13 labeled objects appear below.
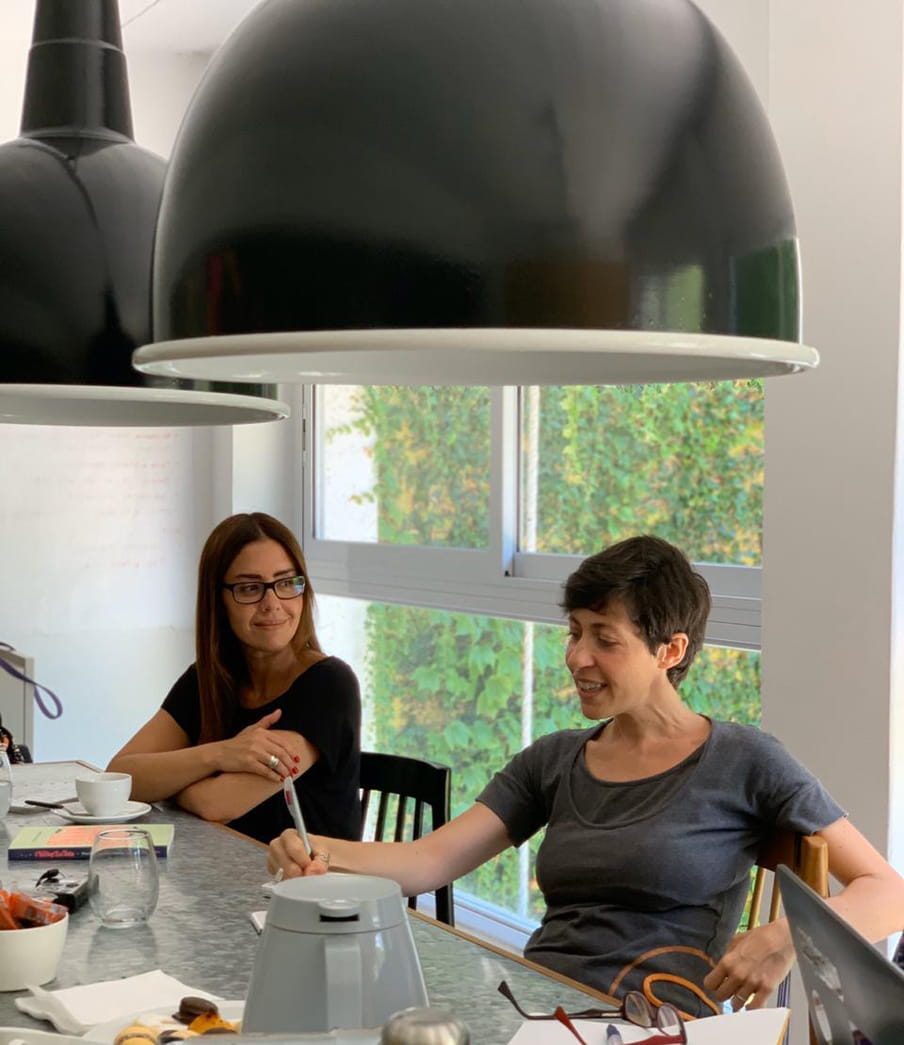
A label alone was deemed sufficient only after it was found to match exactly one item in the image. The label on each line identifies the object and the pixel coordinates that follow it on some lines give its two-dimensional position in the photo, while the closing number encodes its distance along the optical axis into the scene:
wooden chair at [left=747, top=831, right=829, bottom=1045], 1.72
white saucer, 2.34
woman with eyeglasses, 2.48
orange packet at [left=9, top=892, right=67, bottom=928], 1.53
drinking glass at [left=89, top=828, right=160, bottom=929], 1.70
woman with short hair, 1.84
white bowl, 1.49
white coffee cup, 2.36
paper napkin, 1.39
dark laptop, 0.83
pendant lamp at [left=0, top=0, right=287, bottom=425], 1.18
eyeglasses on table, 1.24
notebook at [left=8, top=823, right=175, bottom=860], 2.09
